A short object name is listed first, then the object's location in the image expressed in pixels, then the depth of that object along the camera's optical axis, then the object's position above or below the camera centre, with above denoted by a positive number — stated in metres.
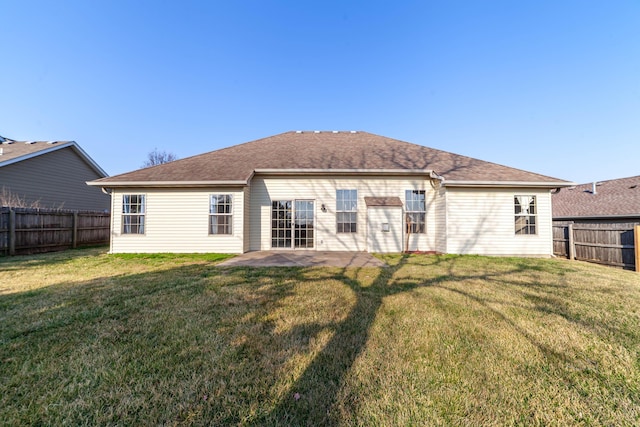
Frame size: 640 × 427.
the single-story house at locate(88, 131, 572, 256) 9.54 +0.46
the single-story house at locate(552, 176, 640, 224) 12.80 +0.84
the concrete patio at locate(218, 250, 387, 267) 7.29 -1.36
